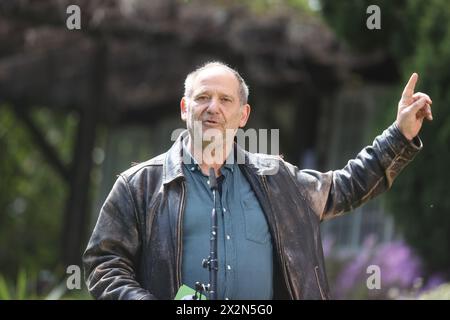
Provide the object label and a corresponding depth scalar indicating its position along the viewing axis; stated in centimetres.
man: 793
